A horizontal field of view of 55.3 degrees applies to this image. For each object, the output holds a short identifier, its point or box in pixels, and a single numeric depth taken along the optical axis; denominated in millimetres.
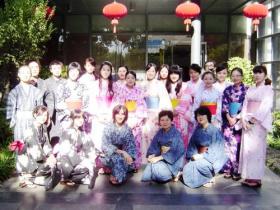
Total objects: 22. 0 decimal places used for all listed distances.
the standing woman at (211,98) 4083
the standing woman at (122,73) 4451
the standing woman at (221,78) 4257
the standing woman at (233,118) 3916
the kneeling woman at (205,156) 3688
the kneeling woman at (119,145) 3748
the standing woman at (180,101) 4371
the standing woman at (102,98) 4165
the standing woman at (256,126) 3613
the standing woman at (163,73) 4412
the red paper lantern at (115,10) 6072
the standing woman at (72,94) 4211
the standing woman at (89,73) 4529
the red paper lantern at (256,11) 6179
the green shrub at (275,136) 5384
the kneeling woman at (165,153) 3734
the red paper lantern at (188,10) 5999
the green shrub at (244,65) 7787
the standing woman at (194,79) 4420
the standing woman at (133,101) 4201
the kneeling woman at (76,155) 3671
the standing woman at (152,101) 4327
